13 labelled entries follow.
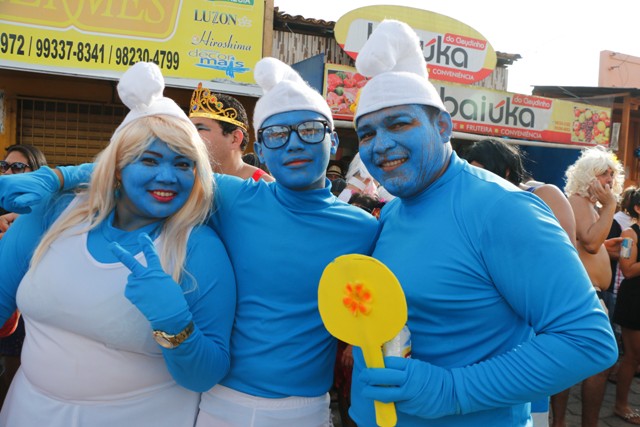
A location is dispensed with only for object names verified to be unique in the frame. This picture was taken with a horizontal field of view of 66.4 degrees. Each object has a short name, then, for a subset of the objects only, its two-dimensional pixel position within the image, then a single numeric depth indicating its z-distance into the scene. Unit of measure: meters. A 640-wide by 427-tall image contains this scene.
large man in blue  1.17
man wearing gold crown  3.35
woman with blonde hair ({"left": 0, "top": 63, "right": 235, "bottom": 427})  1.50
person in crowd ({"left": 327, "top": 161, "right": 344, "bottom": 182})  6.61
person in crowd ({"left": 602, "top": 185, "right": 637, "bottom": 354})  4.39
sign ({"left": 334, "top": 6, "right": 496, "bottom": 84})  8.49
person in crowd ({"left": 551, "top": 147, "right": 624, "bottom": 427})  3.50
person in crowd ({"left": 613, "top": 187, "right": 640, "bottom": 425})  3.90
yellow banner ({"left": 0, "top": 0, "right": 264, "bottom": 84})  5.80
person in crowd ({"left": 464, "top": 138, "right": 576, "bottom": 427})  2.84
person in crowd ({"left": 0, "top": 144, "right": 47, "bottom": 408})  3.20
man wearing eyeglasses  1.65
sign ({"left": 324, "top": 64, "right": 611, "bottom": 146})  7.15
